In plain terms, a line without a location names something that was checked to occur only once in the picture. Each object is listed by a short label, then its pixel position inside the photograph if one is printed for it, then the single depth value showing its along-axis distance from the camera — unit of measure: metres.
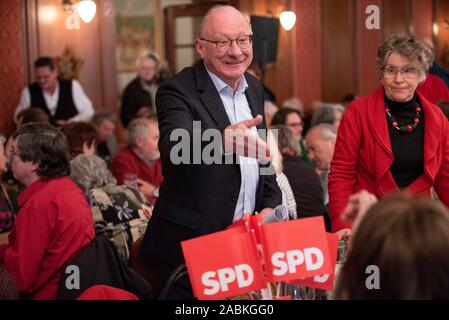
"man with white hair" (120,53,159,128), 8.49
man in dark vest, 7.24
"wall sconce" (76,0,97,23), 7.48
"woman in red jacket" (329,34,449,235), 2.96
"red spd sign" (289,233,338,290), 1.96
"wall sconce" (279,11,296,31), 10.63
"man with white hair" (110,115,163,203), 5.59
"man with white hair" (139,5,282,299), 2.50
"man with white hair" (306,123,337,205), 5.40
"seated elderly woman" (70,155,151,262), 3.74
